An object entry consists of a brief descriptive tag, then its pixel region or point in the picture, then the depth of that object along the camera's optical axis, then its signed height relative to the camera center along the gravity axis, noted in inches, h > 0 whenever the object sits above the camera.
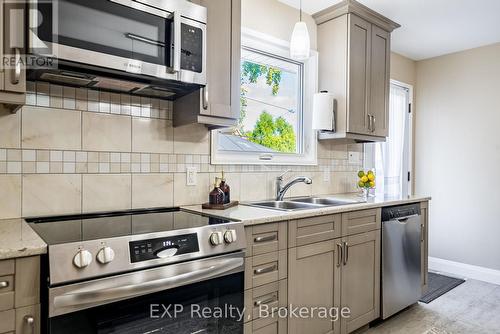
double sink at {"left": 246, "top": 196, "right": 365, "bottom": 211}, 97.7 -11.2
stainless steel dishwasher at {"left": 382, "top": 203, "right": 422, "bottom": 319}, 99.8 -27.9
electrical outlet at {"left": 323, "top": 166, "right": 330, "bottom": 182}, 121.5 -3.2
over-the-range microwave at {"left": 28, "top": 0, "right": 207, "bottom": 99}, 52.8 +20.6
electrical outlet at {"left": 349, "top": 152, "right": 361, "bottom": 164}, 132.0 +3.2
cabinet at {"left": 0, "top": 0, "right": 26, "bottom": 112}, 49.7 +16.6
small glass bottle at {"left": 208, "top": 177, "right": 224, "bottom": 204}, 81.8 -7.7
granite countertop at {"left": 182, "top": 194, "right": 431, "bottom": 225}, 67.8 -10.4
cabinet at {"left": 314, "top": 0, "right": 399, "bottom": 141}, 111.9 +34.2
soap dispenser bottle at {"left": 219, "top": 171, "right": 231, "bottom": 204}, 84.4 -6.3
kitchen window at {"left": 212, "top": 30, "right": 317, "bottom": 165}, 100.4 +17.9
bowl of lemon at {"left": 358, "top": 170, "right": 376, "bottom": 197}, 117.8 -6.0
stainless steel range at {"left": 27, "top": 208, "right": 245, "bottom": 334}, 44.2 -16.2
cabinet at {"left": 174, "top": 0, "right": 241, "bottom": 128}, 73.9 +19.8
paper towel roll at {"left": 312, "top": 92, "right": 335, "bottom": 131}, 111.0 +17.6
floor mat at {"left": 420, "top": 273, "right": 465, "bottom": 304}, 123.5 -47.1
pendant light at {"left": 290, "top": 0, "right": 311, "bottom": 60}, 85.0 +31.0
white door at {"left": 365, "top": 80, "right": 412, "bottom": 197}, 150.8 +7.1
